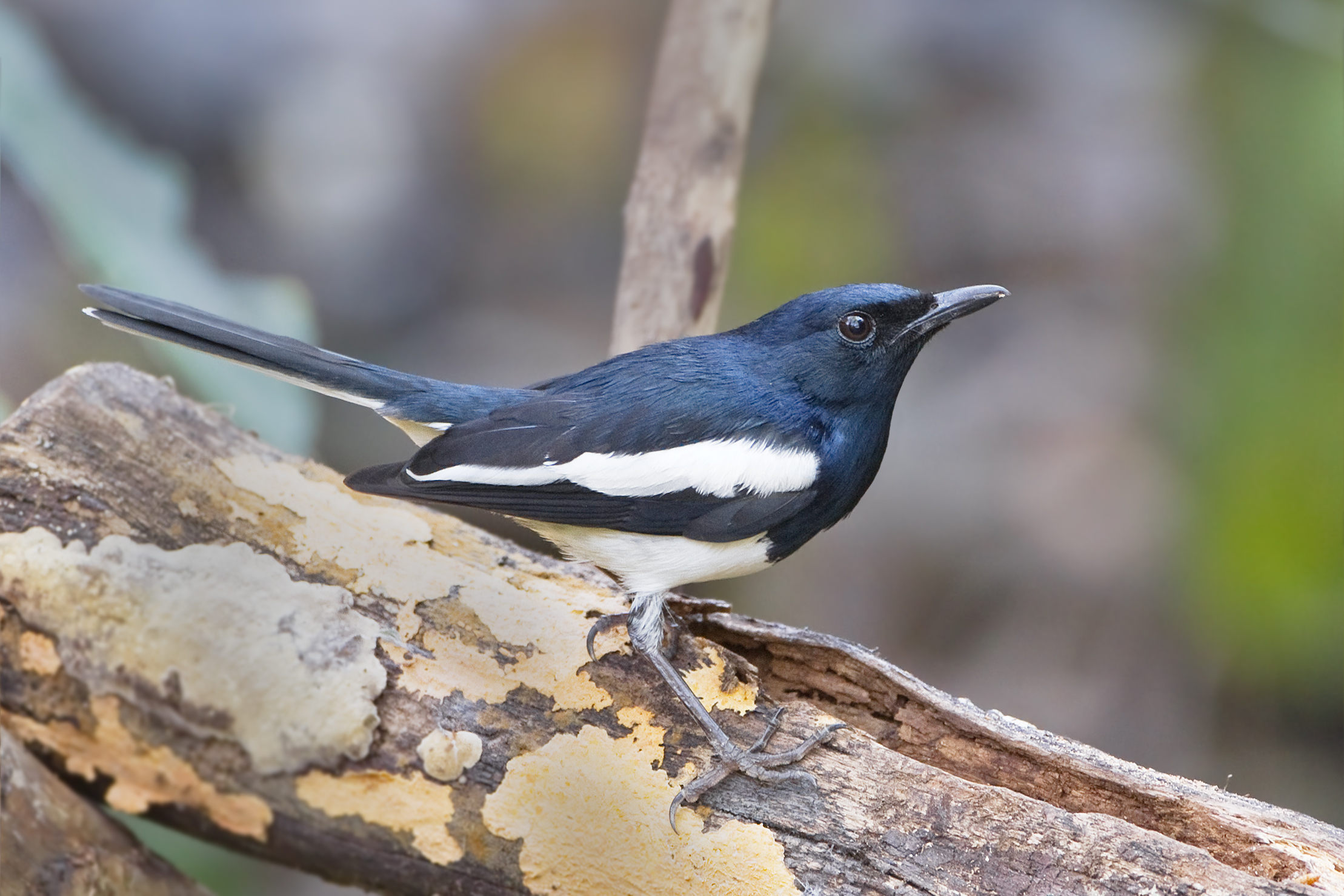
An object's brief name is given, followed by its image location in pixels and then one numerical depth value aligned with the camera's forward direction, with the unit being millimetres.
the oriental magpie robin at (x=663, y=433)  5305
